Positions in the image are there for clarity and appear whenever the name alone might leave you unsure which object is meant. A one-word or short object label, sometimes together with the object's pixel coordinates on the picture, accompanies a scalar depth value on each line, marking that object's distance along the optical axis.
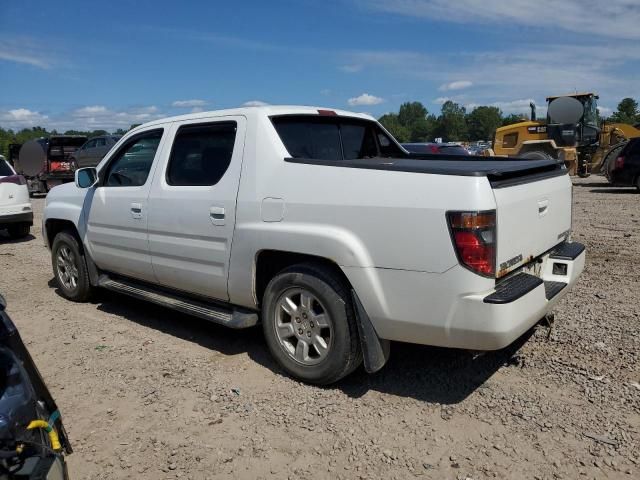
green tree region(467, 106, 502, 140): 128.31
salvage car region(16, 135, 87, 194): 19.45
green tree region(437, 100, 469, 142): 127.81
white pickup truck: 3.05
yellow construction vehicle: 18.91
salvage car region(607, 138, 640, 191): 14.32
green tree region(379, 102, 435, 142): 126.35
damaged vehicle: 1.98
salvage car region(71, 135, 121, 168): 19.45
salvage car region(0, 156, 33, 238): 10.02
